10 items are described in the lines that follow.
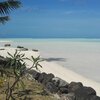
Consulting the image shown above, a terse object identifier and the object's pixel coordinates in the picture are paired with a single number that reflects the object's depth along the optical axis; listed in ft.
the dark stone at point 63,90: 18.42
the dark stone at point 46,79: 20.28
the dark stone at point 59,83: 19.72
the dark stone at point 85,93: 16.48
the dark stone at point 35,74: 21.76
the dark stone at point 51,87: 17.99
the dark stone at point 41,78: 21.17
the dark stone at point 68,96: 15.41
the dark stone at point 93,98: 15.92
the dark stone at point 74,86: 17.95
